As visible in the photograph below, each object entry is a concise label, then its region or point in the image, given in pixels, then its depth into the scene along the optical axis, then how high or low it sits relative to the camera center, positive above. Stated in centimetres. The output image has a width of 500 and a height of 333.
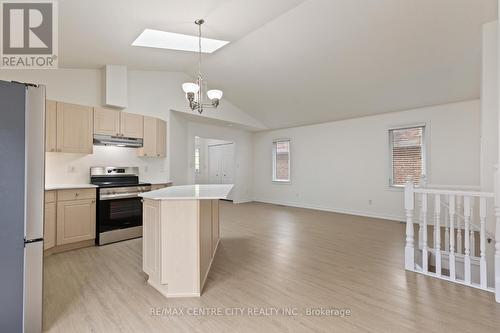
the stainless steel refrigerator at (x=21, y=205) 163 -26
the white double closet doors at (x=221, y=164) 849 +13
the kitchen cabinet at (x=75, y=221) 346 -79
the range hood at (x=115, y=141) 403 +45
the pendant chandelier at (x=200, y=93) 304 +97
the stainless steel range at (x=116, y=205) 382 -62
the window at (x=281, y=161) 796 +22
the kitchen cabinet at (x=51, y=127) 352 +58
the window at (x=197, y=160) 977 +29
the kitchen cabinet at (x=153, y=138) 470 +57
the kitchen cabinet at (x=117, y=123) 405 +76
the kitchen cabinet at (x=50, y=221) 329 -74
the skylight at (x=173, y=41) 355 +197
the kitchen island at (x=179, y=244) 230 -72
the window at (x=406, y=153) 536 +33
